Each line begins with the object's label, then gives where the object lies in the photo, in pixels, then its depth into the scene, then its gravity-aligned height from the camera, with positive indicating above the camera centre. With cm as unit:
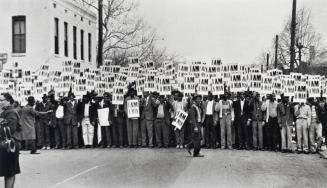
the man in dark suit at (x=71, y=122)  2156 -89
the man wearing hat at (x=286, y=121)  2033 -86
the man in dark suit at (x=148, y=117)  2155 -74
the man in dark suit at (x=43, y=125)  2170 -101
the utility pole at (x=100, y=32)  3062 +314
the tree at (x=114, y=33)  4341 +462
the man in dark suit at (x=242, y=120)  2081 -84
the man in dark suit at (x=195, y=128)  1767 -94
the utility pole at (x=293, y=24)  3209 +365
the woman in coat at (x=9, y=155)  1083 -103
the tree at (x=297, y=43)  6479 +577
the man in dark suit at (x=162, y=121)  2147 -88
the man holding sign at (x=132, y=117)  2152 -73
